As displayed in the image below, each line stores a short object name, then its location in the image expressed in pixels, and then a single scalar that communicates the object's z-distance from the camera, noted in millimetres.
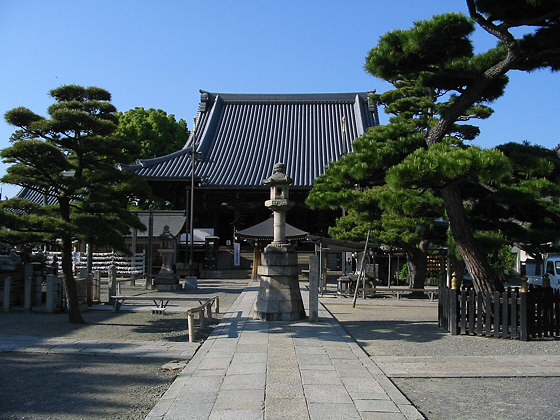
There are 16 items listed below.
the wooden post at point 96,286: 12512
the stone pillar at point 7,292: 11219
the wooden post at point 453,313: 8750
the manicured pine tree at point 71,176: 8883
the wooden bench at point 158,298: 10145
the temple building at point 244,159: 26078
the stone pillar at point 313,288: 9703
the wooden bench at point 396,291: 15336
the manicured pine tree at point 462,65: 7387
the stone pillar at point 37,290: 11703
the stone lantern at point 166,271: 17438
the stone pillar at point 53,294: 11109
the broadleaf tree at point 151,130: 34312
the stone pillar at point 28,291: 11320
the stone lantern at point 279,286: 9742
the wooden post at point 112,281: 13094
